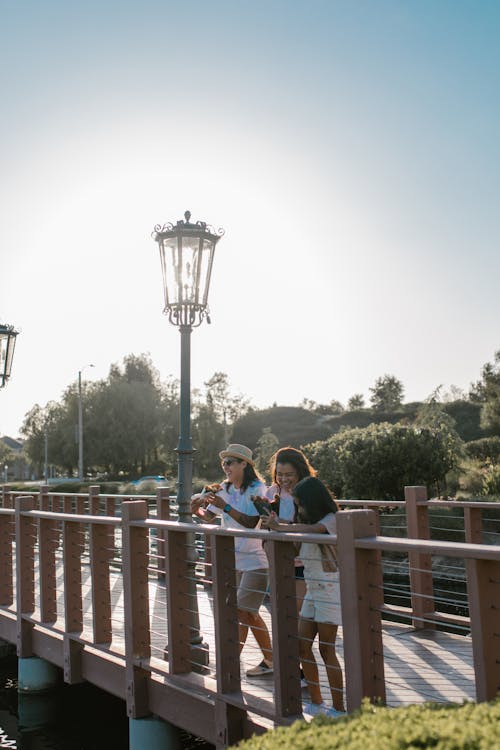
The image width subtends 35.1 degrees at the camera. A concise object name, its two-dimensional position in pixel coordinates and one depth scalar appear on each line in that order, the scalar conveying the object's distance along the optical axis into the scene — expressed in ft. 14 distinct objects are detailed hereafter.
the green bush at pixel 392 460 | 69.41
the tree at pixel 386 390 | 341.06
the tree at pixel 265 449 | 101.65
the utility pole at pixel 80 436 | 158.92
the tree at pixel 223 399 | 216.54
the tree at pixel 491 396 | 131.64
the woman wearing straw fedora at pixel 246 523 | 19.08
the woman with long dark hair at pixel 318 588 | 15.99
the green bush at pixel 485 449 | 106.73
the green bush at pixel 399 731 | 8.09
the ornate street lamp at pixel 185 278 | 22.07
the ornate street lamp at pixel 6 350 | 45.24
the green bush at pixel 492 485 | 69.51
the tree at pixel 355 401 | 317.01
